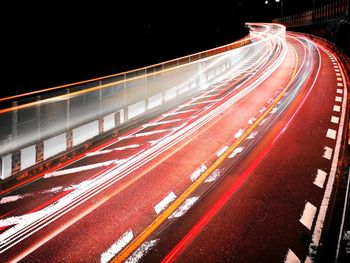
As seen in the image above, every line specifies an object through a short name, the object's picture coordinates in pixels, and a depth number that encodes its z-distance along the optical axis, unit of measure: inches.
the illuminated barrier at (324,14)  2225.3
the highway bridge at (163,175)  232.1
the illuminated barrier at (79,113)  353.7
